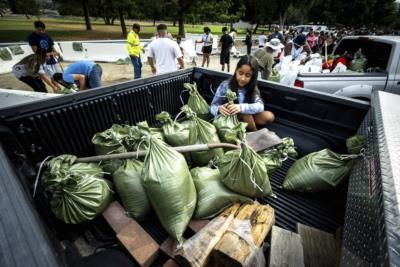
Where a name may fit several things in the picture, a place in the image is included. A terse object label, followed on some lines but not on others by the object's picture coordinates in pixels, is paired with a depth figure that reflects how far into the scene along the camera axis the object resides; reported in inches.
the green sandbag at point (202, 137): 73.1
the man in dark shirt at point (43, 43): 201.5
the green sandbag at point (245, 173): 53.4
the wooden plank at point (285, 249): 43.2
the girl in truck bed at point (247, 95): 89.1
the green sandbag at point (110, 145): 65.1
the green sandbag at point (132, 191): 58.8
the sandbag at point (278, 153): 71.4
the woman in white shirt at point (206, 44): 382.0
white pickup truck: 132.0
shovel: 60.4
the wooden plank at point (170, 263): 45.8
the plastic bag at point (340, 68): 153.9
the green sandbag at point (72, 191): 51.0
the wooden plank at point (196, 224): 53.6
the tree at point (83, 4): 1071.6
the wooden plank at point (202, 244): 41.0
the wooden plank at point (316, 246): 46.6
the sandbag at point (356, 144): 57.1
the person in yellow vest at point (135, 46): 268.2
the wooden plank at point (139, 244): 48.0
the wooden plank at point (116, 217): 54.9
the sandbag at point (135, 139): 64.3
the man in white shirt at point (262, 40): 568.7
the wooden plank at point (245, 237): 39.6
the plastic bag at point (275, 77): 149.1
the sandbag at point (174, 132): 73.2
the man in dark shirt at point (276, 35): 399.1
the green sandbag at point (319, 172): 63.5
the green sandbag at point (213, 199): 57.0
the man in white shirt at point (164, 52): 192.3
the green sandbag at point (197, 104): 97.2
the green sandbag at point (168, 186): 50.3
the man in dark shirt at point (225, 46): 344.2
